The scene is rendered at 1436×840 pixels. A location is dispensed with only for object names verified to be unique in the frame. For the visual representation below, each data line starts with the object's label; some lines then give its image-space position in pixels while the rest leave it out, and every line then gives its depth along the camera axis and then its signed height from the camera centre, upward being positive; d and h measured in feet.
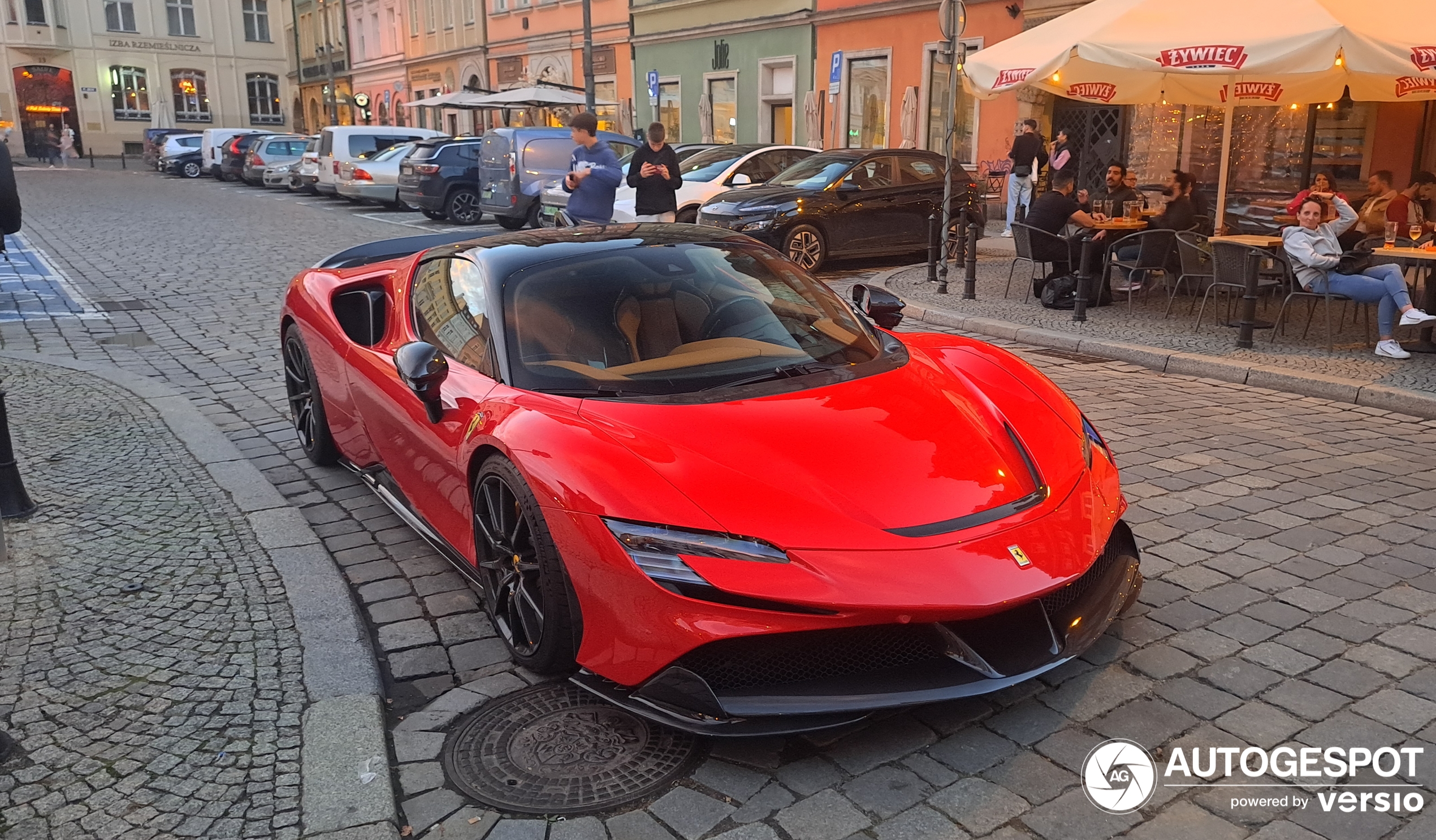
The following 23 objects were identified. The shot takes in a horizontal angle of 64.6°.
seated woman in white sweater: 27.45 -3.30
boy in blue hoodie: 37.06 -1.05
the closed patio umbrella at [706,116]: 95.30 +2.10
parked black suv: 70.08 -2.36
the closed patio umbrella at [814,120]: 81.87 +1.55
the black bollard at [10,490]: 16.39 -4.90
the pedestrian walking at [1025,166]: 55.52 -1.17
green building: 85.35 +6.15
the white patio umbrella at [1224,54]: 27.73 +2.21
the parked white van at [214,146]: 120.06 -0.28
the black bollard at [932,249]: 41.88 -3.88
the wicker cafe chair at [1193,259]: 32.42 -3.32
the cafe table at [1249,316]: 28.66 -4.32
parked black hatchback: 45.19 -2.55
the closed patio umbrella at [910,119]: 73.61 +1.44
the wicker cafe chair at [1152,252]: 34.01 -3.25
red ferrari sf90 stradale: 9.74 -3.24
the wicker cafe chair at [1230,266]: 29.58 -3.24
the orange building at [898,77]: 68.28 +4.27
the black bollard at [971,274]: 38.17 -4.34
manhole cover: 9.82 -5.48
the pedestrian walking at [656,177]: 39.93 -1.19
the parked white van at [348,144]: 84.74 -0.02
